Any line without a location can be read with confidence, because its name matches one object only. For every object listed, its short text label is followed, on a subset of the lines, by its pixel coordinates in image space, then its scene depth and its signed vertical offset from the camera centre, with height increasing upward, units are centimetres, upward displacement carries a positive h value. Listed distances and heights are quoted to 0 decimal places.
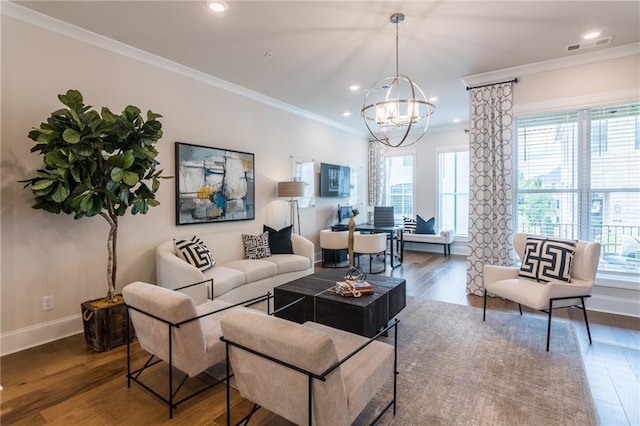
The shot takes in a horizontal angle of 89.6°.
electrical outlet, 304 -93
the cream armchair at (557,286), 298 -82
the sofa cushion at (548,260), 321 -59
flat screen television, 671 +51
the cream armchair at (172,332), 196 -83
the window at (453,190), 749 +30
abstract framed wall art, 413 +27
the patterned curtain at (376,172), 834 +82
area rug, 204 -133
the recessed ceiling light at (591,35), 329 +174
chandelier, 301 +172
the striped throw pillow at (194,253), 373 -57
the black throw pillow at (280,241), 493 -58
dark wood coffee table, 271 -91
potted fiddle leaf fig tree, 261 +29
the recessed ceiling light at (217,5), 273 +171
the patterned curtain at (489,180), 429 +31
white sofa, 342 -80
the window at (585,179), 378 +30
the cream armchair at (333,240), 596 -68
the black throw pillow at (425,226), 757 -54
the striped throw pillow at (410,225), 780 -53
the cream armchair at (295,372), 143 -84
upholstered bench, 710 -80
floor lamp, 534 +24
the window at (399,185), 823 +49
